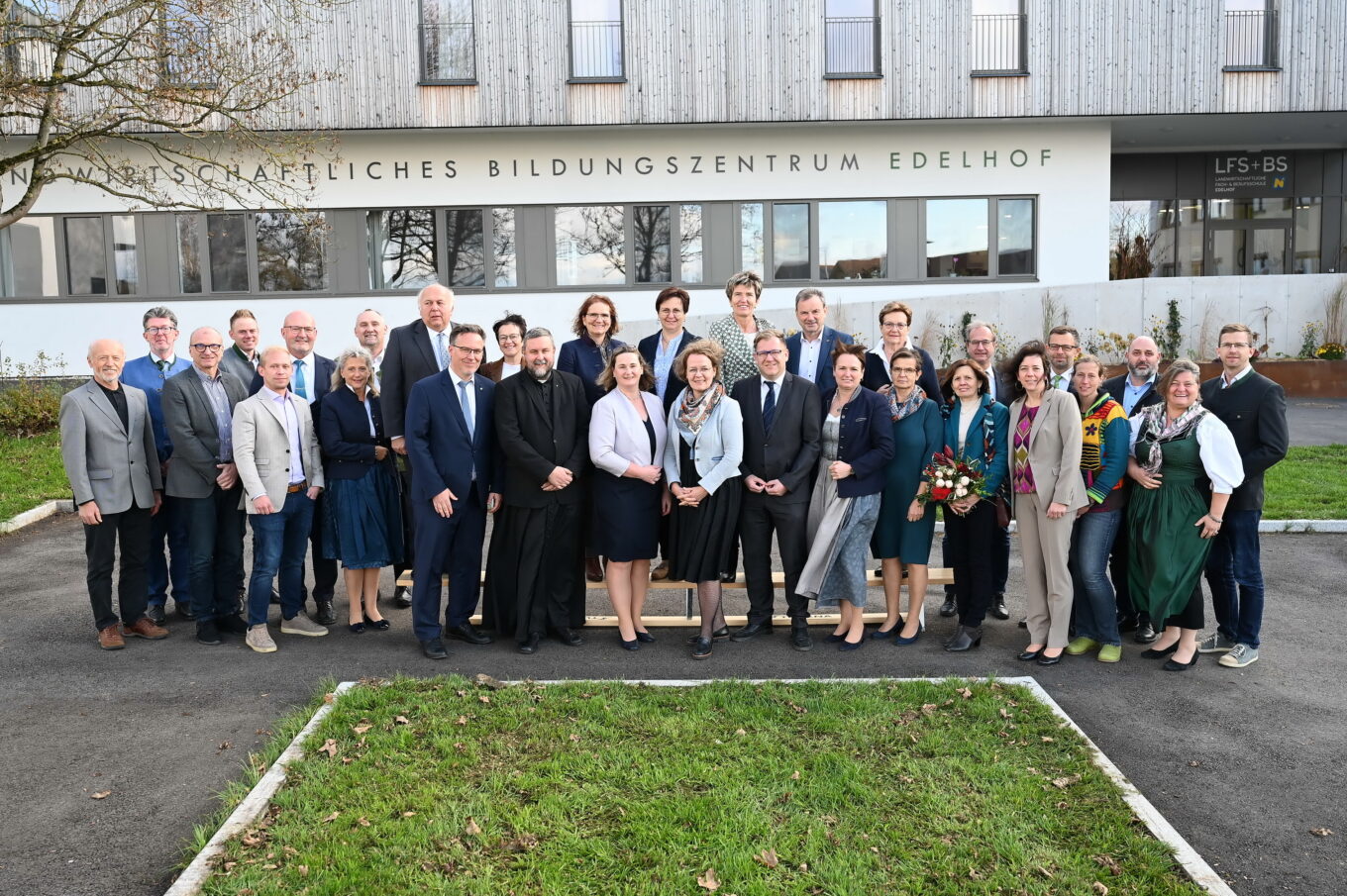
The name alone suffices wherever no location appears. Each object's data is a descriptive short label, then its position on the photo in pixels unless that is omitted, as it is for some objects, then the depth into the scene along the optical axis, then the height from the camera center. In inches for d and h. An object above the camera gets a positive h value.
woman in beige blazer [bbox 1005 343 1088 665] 274.7 -38.6
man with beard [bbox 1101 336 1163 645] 298.0 -16.4
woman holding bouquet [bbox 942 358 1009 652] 288.2 -42.6
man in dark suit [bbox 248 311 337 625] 323.3 -7.7
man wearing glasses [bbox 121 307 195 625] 315.6 -26.5
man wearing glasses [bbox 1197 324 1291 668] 272.8 -40.4
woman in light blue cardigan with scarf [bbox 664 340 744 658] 286.2 -34.3
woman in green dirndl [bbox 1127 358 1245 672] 269.1 -41.1
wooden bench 310.7 -80.4
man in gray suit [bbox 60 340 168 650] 290.7 -31.3
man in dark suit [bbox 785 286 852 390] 318.7 +1.4
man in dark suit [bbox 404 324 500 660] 290.8 -29.6
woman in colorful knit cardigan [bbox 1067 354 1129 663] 276.8 -43.4
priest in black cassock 289.7 -41.5
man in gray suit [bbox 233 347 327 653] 291.9 -30.2
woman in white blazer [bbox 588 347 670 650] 289.0 -32.8
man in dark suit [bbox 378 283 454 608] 312.3 -0.7
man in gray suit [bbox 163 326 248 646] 297.9 -33.6
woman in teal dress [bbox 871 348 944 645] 293.0 -37.9
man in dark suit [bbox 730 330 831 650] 289.9 -29.5
